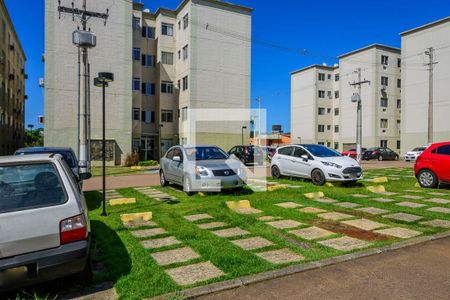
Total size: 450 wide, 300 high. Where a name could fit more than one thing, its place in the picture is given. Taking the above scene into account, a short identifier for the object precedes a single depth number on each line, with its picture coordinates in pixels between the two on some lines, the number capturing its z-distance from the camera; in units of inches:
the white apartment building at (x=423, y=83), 1395.2
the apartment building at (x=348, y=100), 1761.8
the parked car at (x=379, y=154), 1375.5
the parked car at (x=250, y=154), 885.8
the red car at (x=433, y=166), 401.1
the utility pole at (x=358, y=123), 803.4
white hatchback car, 431.5
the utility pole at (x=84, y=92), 514.9
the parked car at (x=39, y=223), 118.9
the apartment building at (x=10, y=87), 1167.0
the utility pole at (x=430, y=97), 1198.3
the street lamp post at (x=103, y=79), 295.6
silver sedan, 361.4
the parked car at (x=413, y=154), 1187.3
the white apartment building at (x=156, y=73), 973.8
